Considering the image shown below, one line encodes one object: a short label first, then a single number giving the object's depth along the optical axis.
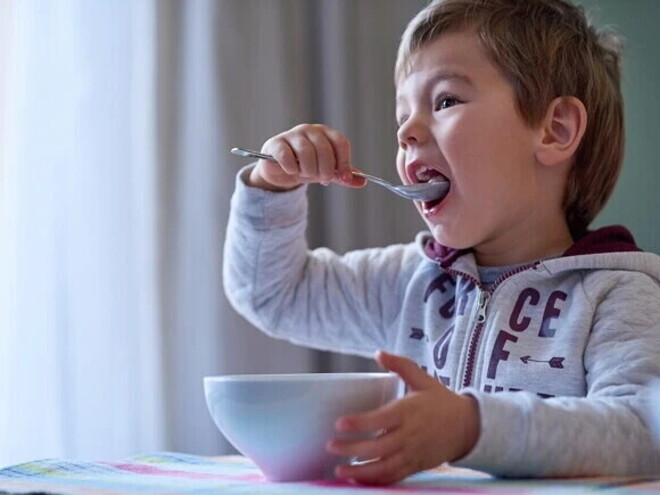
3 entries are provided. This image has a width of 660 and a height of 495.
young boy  1.06
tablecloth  0.66
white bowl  0.71
